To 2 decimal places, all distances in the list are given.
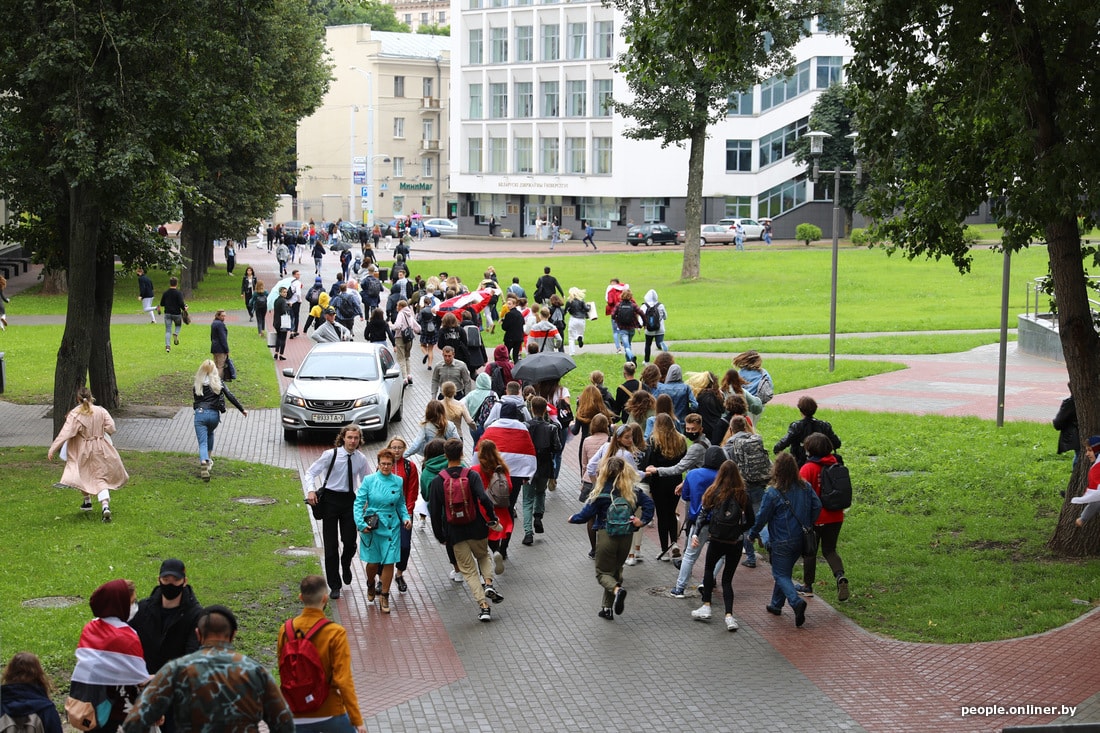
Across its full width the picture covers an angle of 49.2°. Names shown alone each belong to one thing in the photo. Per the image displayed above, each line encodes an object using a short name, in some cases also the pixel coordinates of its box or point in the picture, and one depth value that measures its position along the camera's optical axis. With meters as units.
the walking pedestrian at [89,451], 13.87
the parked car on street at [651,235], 76.94
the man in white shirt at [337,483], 11.46
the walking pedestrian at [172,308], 29.33
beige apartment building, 103.94
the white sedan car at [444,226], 92.06
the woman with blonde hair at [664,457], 12.68
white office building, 79.75
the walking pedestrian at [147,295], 36.84
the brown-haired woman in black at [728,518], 10.74
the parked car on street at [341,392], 19.42
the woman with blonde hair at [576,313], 28.06
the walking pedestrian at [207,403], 16.05
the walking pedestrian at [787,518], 10.98
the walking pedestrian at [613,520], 10.88
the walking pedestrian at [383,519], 11.13
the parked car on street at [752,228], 76.06
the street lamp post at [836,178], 25.34
